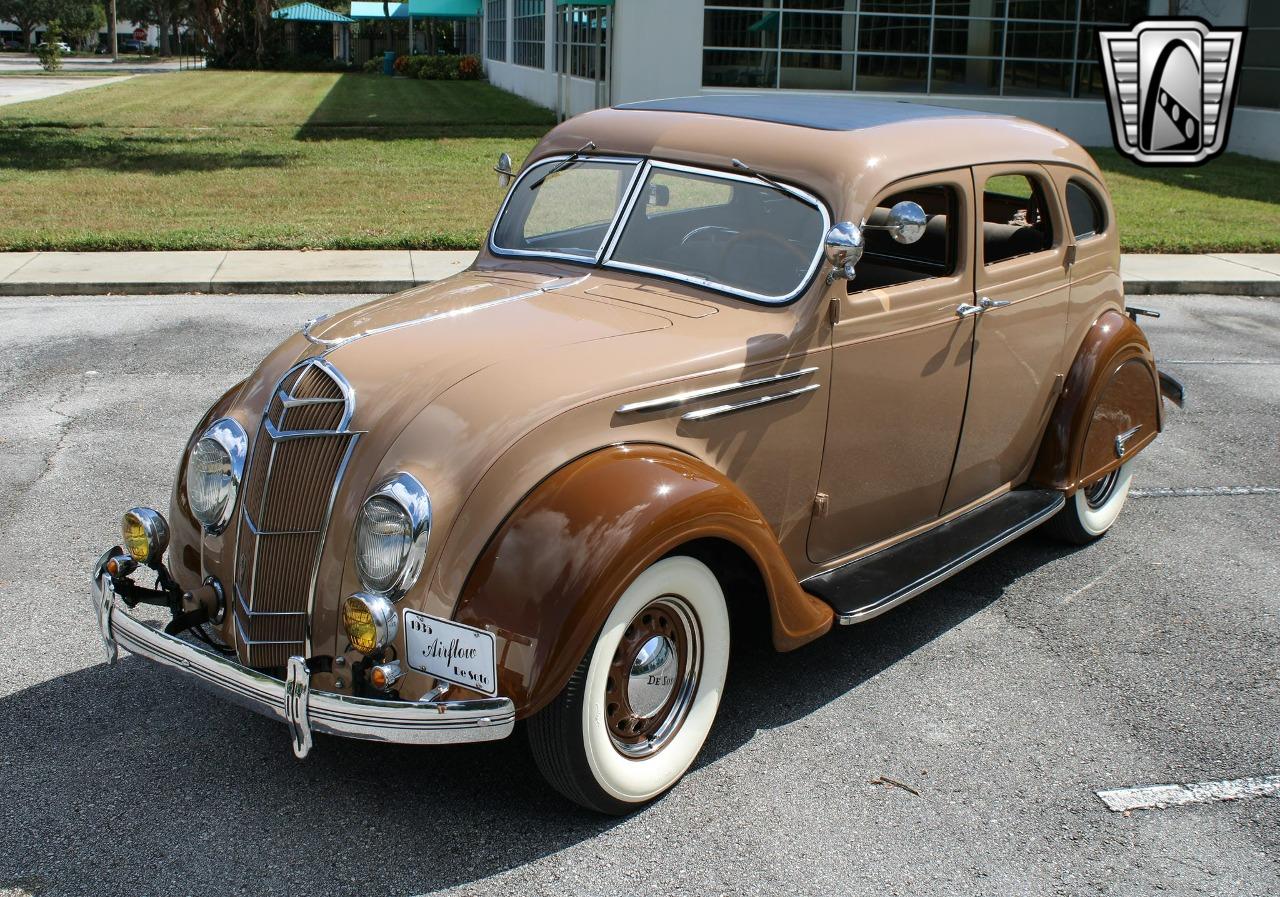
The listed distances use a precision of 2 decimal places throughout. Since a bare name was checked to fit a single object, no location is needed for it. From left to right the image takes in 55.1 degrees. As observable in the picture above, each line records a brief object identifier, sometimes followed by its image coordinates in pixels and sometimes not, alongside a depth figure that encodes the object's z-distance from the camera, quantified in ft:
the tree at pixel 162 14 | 220.47
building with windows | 70.79
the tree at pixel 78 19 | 273.95
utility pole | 227.61
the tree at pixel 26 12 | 272.10
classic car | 10.57
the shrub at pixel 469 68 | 141.69
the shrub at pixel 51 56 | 163.80
